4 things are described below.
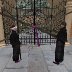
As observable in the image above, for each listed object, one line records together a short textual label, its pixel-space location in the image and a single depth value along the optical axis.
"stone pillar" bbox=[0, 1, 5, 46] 4.10
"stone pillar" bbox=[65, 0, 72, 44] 4.15
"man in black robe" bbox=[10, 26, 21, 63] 2.83
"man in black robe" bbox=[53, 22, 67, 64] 2.83
